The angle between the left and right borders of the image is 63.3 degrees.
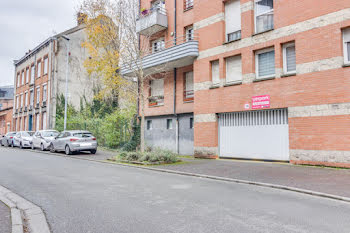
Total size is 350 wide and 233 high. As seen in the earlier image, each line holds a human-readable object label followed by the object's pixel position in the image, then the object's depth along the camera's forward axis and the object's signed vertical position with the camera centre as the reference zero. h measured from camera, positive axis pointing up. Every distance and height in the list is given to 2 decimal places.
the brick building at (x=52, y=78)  32.03 +6.75
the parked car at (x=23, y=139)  23.32 -0.38
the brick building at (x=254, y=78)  11.13 +2.77
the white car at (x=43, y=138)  20.55 -0.29
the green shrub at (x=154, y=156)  12.89 -1.01
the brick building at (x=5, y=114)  44.72 +3.27
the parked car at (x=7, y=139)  25.75 -0.42
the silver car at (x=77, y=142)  17.38 -0.45
